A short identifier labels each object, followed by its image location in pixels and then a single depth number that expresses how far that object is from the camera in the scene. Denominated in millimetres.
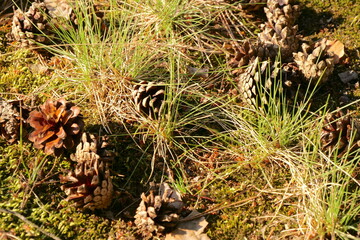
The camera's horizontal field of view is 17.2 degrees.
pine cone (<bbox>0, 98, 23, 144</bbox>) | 1076
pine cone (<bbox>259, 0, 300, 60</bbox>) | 1142
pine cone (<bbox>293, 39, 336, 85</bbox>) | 1114
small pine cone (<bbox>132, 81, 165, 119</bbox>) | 1094
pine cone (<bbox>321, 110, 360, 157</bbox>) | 1062
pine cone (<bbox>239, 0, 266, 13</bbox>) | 1197
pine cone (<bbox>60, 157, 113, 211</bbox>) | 1030
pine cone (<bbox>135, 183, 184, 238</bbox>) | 1025
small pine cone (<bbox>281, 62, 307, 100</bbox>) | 1113
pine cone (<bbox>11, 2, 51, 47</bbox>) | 1153
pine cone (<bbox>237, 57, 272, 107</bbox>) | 1099
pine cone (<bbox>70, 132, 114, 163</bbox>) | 1050
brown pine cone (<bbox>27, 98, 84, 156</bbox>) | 1062
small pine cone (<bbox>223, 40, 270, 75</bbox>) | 1124
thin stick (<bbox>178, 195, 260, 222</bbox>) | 1043
